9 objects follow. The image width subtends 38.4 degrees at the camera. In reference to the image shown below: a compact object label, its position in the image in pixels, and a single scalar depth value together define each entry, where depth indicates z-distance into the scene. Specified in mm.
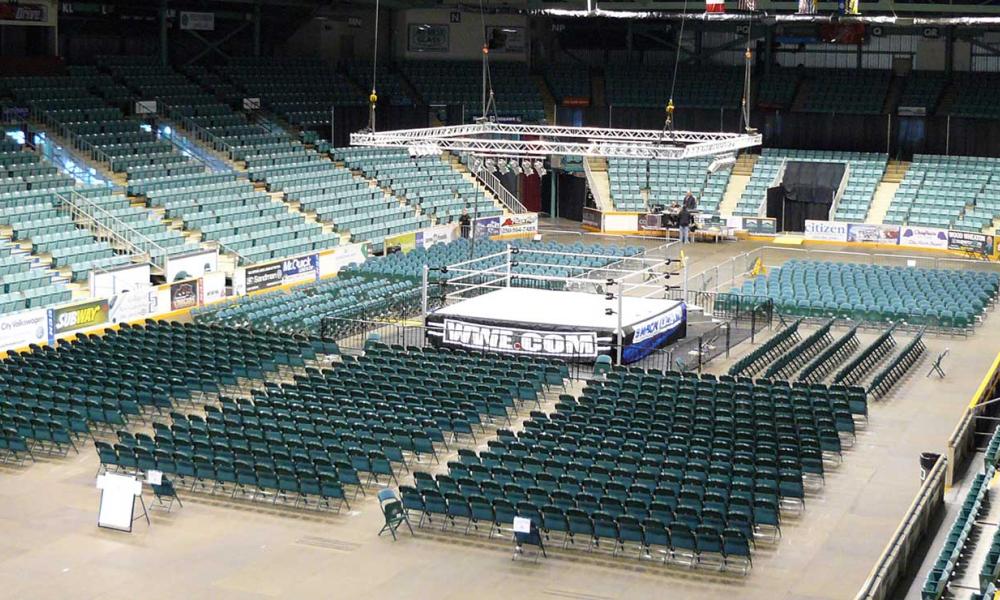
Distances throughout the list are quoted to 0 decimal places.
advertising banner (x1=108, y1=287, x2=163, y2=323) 40000
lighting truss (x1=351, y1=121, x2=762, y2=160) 38094
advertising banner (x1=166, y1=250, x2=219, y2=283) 43659
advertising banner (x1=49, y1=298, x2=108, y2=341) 37781
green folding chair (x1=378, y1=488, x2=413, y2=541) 24234
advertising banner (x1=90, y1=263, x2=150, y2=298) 40812
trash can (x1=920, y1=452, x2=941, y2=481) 26438
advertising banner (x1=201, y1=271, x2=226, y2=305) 43688
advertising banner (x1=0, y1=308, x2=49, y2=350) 36562
